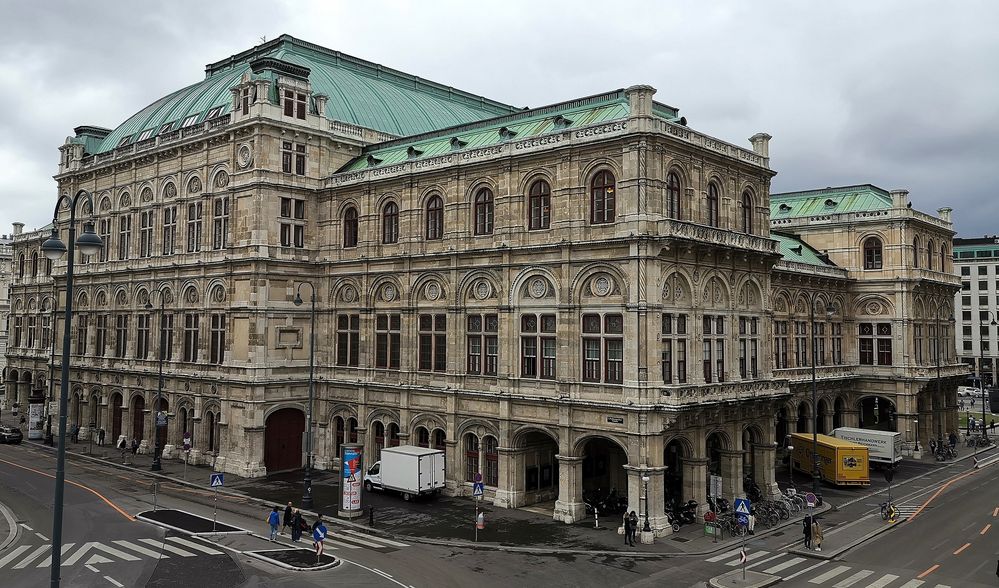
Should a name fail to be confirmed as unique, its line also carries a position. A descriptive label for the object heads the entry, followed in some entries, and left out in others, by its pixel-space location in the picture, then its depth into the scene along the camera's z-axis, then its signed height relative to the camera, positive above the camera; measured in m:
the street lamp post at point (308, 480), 40.22 -7.23
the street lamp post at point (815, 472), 44.59 -7.36
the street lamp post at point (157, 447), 51.66 -6.99
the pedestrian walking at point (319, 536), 31.27 -7.77
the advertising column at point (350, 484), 38.91 -7.13
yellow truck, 49.72 -7.62
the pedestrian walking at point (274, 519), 34.47 -7.86
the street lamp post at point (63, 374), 19.17 -0.83
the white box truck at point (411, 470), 42.50 -7.06
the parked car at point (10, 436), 65.38 -7.89
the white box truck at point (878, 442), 55.06 -6.97
